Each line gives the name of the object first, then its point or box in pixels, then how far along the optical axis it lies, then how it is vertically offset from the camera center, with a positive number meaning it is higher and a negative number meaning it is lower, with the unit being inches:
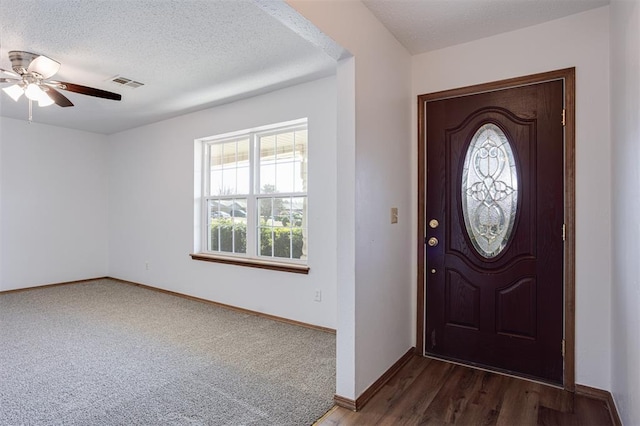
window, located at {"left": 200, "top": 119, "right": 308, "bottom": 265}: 156.2 +8.5
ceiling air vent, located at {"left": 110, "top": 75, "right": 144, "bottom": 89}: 140.8 +52.8
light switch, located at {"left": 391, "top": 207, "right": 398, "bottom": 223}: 104.2 -0.6
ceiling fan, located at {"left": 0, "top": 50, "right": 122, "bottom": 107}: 111.7 +42.5
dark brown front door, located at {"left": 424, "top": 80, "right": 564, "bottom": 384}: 96.7 -4.9
